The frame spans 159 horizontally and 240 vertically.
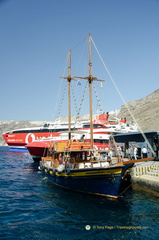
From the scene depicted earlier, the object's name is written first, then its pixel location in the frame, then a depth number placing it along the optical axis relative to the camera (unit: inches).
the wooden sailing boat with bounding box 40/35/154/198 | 592.4
